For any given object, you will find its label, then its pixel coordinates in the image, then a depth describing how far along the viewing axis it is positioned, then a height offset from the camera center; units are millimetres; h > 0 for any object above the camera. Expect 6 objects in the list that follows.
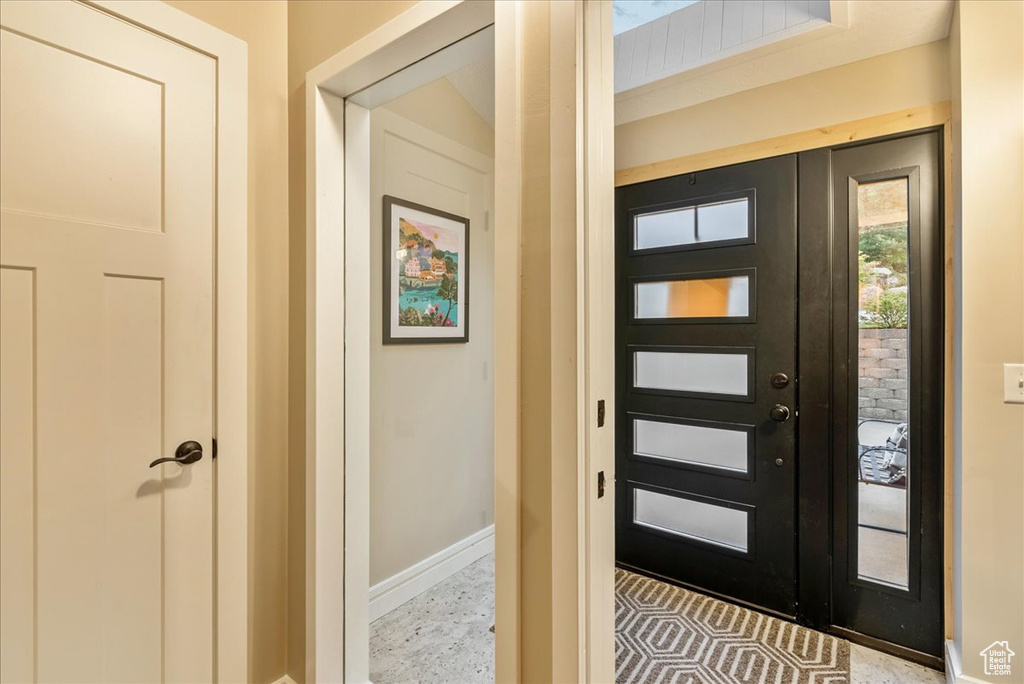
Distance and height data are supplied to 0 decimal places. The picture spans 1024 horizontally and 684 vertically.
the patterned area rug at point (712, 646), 1740 -1242
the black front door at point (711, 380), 2051 -193
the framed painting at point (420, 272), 1635 +244
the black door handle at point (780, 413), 2035 -322
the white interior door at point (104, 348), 1070 -16
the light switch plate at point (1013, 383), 1428 -135
